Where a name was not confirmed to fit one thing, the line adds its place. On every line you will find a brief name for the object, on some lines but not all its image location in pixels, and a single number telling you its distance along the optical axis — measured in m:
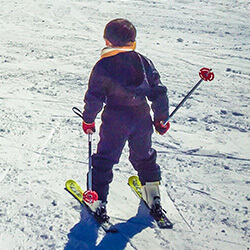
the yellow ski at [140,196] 6.49
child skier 5.83
